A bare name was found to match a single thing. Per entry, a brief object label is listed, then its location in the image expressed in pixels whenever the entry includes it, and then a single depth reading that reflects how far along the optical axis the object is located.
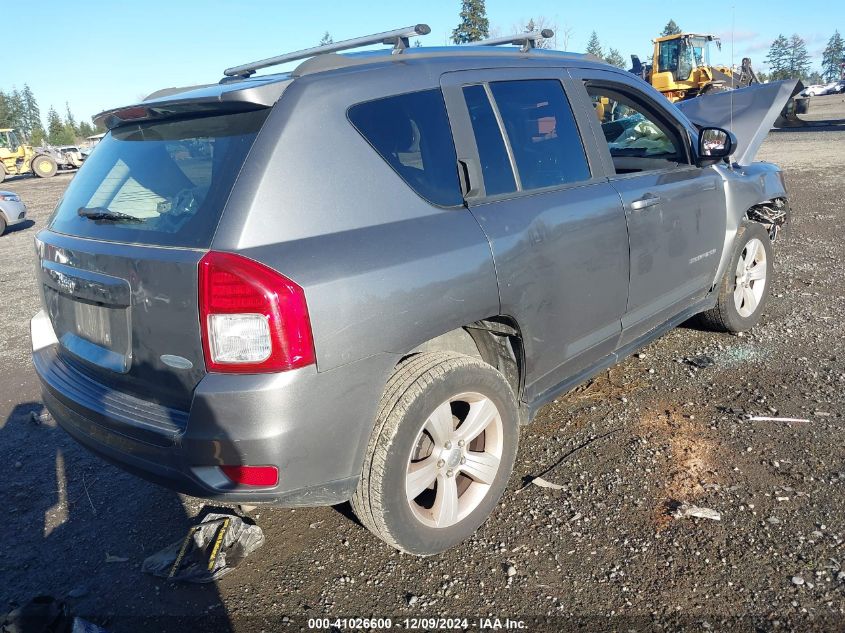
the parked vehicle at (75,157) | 35.47
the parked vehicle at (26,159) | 31.58
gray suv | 2.10
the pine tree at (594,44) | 103.28
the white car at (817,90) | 51.49
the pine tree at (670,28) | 92.87
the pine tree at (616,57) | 85.75
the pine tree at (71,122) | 87.08
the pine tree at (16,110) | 95.80
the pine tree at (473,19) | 57.80
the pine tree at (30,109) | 132.31
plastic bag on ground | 2.70
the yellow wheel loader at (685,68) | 24.70
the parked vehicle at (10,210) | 13.34
